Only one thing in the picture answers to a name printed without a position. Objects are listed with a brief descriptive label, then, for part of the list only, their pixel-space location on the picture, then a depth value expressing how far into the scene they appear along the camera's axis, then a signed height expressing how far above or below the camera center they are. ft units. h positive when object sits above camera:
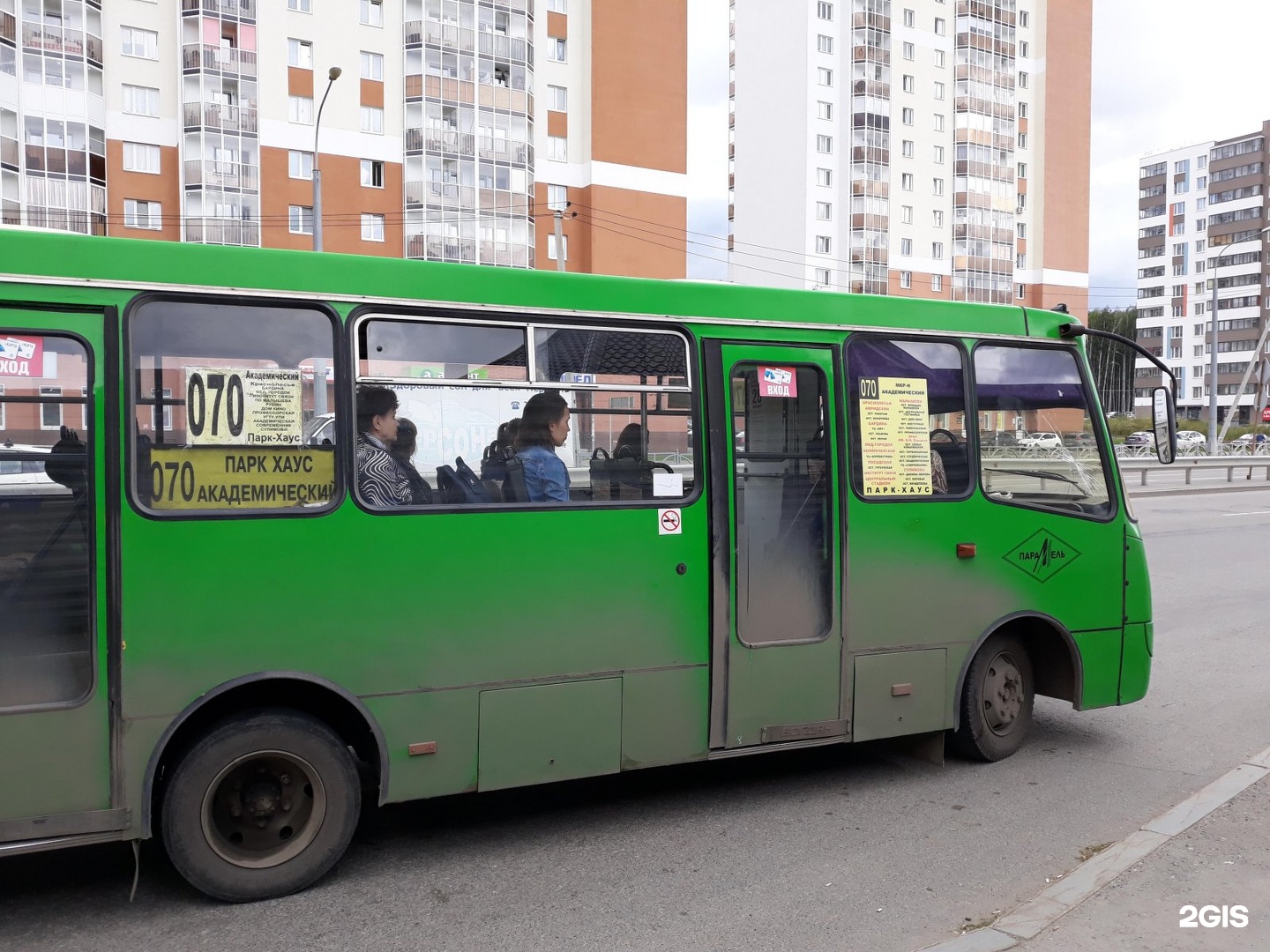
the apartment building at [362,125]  133.80 +42.17
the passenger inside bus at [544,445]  16.14 -0.23
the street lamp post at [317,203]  71.26 +15.96
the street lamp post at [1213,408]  141.08 +2.97
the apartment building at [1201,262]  377.30 +62.07
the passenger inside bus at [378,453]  14.98 -0.31
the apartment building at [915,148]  229.66 +63.03
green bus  13.46 -1.68
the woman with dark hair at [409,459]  15.26 -0.41
